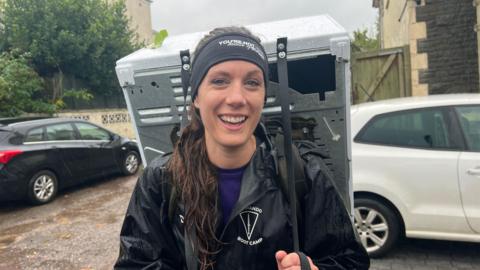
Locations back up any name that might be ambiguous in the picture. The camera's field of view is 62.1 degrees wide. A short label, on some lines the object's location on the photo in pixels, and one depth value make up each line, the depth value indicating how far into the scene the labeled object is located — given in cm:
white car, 358
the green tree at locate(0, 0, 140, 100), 1362
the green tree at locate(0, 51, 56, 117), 1112
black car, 640
